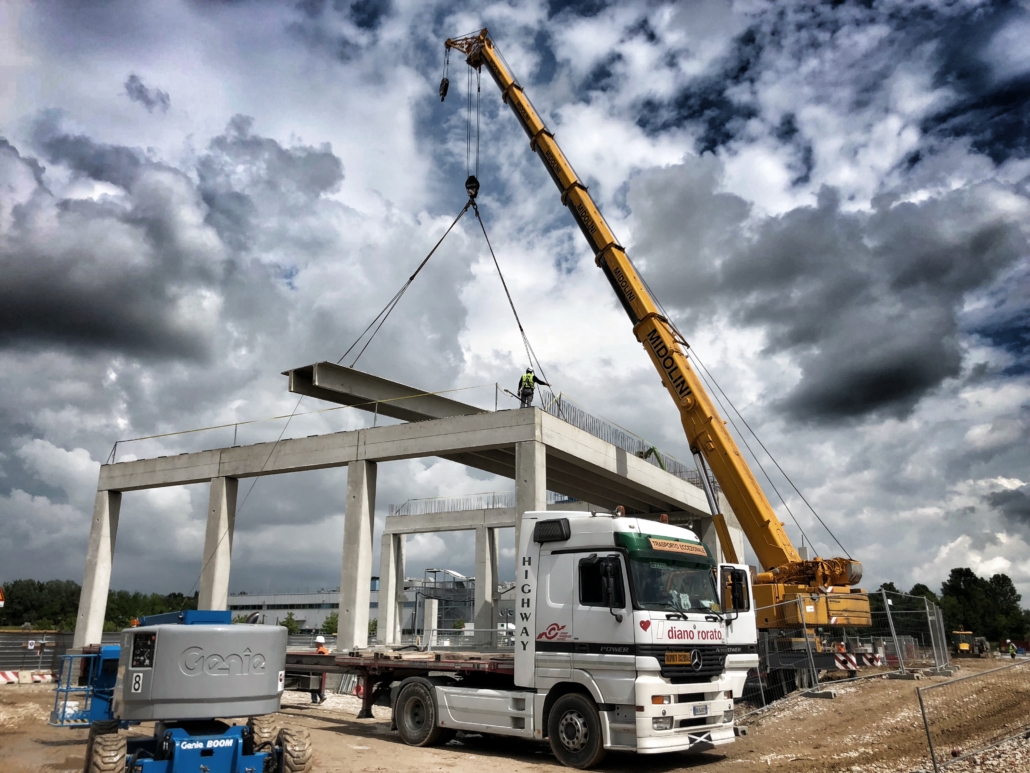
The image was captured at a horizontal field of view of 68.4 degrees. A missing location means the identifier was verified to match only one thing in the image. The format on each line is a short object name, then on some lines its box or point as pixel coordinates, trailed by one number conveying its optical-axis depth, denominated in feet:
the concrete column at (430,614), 70.69
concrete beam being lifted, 72.28
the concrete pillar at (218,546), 83.55
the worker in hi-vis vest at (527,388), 68.49
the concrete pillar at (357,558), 72.33
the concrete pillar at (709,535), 97.14
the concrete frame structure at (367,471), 68.80
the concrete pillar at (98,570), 90.33
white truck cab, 34.63
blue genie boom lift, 26.21
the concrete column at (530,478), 64.69
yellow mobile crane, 56.13
